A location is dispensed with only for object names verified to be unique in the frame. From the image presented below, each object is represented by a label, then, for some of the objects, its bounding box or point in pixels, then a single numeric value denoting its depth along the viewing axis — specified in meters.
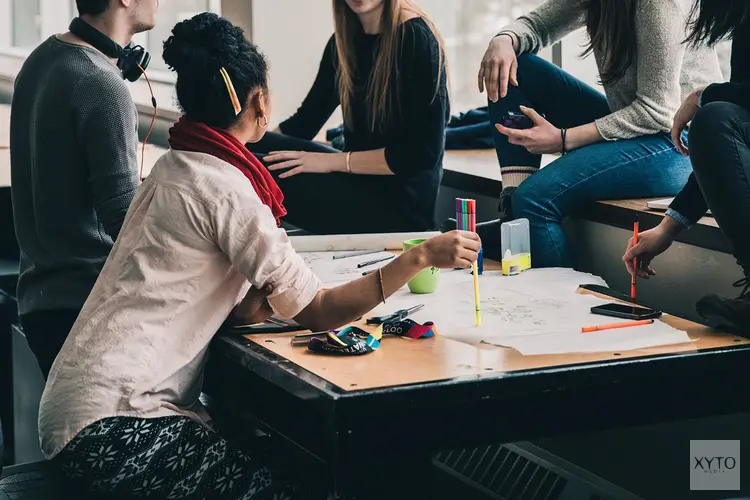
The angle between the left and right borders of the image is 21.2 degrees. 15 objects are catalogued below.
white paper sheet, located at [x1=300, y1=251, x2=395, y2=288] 4.41
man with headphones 4.44
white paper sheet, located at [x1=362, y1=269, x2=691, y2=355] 3.87
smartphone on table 4.04
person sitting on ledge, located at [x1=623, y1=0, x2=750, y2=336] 3.98
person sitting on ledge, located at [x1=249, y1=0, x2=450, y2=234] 5.15
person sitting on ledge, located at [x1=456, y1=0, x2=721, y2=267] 4.73
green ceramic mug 4.29
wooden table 3.59
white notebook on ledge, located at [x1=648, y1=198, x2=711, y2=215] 4.70
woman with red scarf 3.83
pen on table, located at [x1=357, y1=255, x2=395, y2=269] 4.56
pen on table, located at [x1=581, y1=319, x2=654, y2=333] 3.94
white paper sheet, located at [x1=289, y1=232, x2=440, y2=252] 4.79
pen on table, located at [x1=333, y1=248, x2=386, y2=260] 4.68
